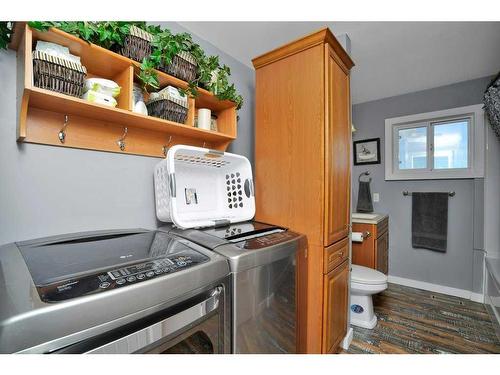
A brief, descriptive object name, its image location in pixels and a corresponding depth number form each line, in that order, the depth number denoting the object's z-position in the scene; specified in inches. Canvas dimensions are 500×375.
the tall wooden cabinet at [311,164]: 52.6
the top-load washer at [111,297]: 19.2
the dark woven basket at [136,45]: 41.6
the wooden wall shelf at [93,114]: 34.1
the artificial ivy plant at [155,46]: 34.9
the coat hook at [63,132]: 40.5
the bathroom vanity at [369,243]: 95.7
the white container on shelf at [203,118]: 56.5
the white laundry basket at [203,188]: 47.9
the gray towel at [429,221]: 105.3
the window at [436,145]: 100.7
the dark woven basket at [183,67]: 47.6
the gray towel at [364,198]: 118.3
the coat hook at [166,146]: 55.3
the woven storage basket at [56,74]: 33.4
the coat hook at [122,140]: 47.9
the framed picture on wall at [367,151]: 123.9
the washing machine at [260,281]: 35.2
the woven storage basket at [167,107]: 47.4
